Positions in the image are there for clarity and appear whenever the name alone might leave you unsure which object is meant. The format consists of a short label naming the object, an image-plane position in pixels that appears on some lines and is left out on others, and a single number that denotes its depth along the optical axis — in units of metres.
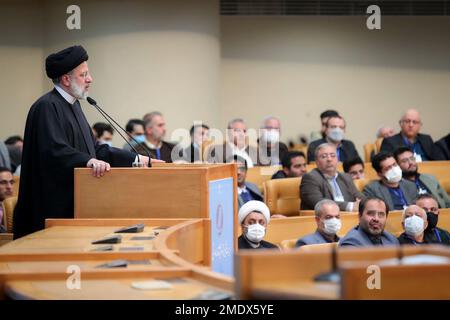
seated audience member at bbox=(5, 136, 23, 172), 20.75
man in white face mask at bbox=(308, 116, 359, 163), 20.56
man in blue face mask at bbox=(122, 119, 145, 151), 21.22
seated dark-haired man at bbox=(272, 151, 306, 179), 18.39
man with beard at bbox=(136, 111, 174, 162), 18.93
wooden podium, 9.43
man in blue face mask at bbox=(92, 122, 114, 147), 21.63
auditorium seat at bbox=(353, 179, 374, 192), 18.30
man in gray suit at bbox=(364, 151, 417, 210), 17.57
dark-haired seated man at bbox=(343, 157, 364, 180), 19.19
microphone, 10.29
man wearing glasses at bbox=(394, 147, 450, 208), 18.50
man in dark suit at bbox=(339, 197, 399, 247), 13.42
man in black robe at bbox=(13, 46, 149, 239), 10.12
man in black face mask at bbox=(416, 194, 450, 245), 14.97
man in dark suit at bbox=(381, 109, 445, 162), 21.04
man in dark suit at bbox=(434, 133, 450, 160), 22.16
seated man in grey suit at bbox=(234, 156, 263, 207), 16.27
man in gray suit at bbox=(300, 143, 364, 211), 16.69
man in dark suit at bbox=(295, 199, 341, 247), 14.05
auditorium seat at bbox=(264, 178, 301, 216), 16.80
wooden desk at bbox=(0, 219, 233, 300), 5.84
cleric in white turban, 13.11
